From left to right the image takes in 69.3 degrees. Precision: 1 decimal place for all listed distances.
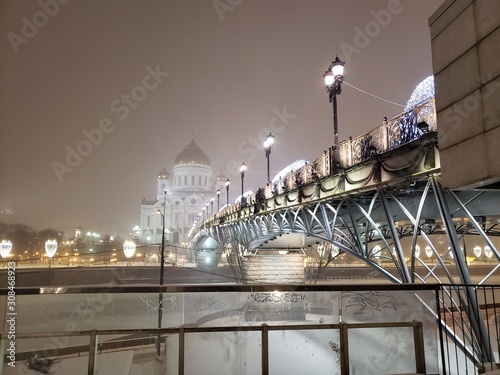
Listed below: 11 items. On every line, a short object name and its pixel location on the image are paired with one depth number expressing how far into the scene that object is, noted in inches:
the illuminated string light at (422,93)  370.8
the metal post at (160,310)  180.0
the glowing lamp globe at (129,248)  1778.5
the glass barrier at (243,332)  180.4
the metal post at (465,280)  250.7
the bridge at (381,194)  325.4
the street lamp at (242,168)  1486.2
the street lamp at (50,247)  1888.3
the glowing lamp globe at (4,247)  1916.8
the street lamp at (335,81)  561.9
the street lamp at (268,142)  1034.2
